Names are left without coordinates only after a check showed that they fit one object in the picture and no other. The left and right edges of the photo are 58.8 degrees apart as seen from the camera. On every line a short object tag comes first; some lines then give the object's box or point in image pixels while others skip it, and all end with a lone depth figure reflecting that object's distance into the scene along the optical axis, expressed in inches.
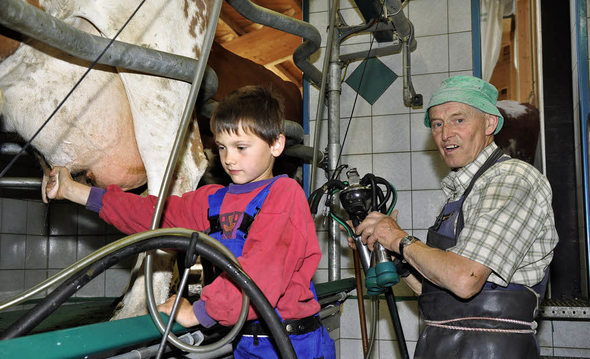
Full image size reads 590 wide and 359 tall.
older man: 49.8
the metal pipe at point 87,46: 39.3
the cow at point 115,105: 59.3
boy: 36.4
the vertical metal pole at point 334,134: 105.9
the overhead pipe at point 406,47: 103.6
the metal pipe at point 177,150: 32.4
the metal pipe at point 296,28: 77.7
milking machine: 58.3
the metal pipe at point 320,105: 84.2
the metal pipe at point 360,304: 91.1
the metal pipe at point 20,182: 69.1
